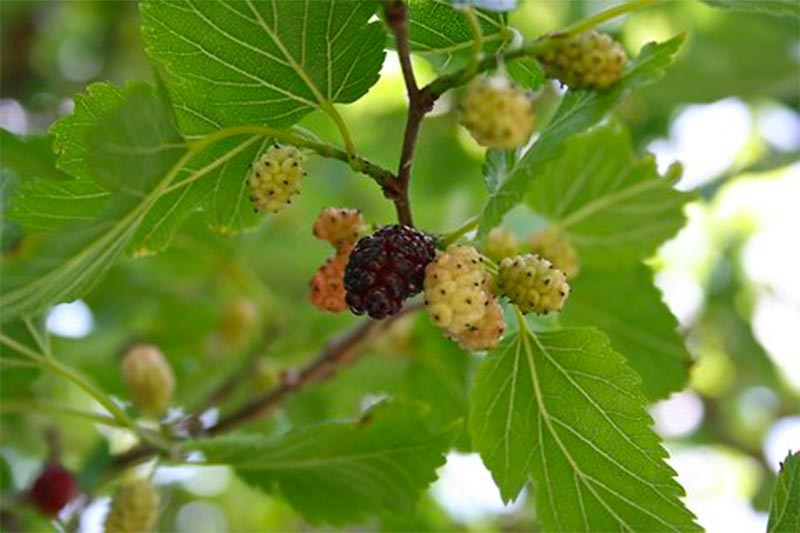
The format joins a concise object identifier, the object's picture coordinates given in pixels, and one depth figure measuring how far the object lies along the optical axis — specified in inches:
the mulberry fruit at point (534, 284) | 17.2
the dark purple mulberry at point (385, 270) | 16.8
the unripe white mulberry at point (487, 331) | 17.3
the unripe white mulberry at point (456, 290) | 16.8
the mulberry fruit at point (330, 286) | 18.0
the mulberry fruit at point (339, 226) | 18.3
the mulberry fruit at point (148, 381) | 22.6
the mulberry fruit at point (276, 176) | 17.2
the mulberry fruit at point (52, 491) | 22.5
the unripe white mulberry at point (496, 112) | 16.1
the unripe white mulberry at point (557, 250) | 21.4
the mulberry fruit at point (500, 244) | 20.6
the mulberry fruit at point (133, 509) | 20.8
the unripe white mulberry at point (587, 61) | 16.8
